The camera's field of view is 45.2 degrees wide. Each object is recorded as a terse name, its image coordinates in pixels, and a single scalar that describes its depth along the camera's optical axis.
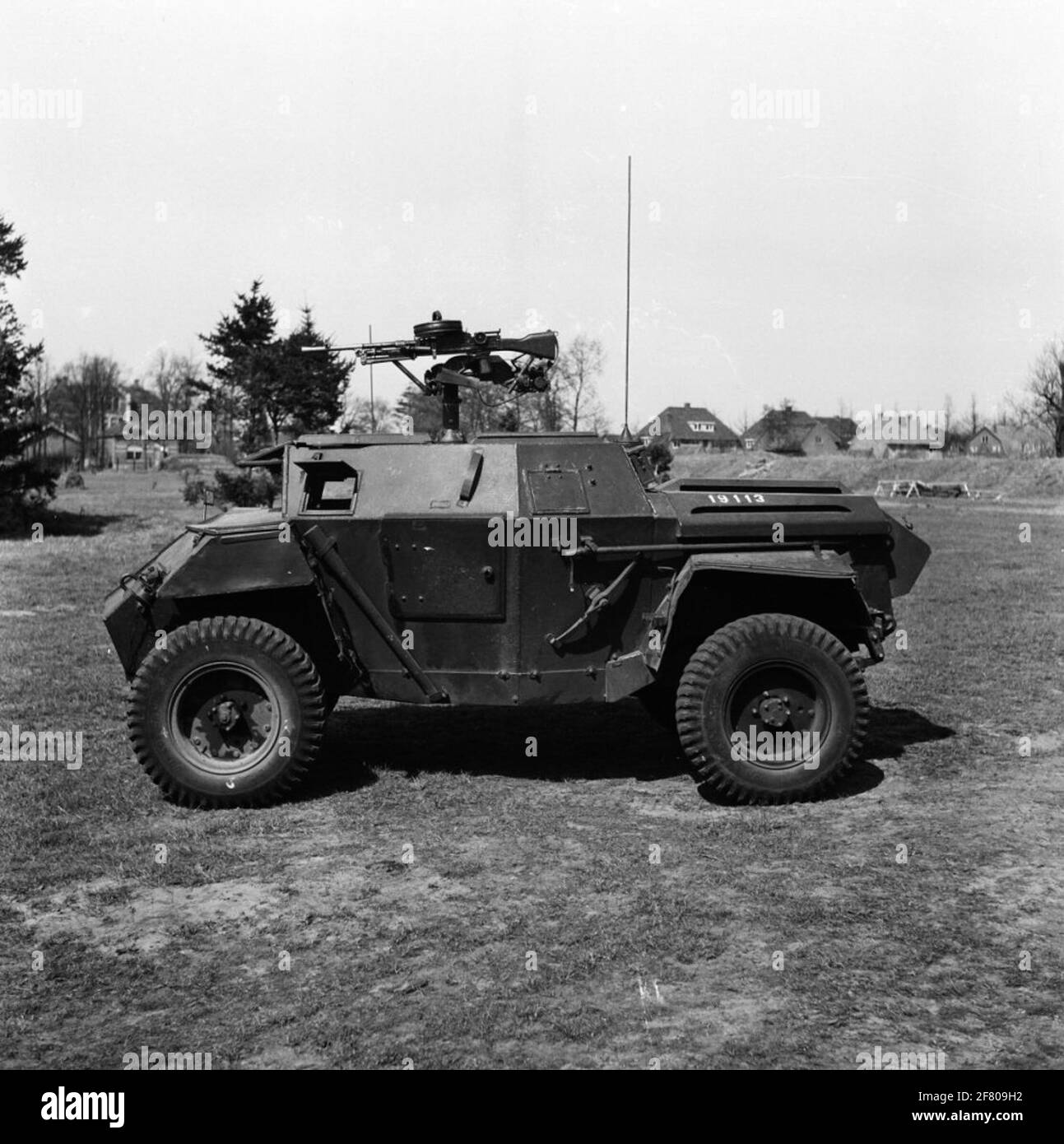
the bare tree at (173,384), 84.86
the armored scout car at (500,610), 6.94
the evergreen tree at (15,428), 28.62
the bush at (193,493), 34.92
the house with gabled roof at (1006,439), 84.12
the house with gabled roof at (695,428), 83.81
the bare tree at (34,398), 29.65
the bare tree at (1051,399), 65.10
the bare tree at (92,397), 87.56
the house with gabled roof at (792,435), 91.69
